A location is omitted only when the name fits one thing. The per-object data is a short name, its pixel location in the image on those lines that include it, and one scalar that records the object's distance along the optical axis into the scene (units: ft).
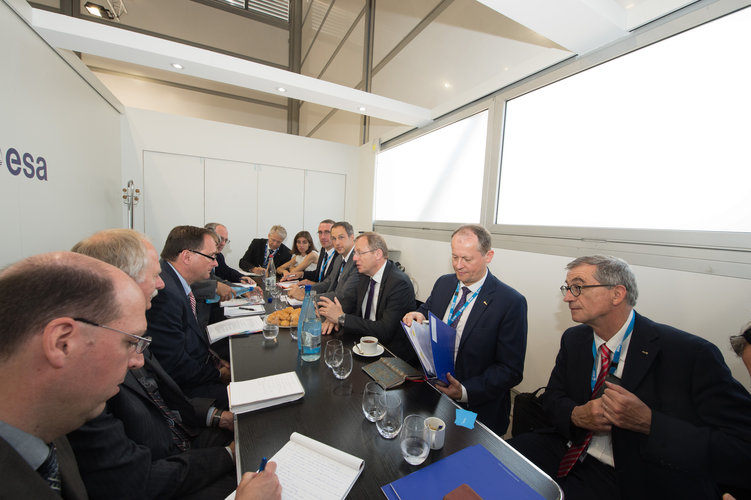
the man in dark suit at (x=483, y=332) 5.58
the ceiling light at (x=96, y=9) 13.62
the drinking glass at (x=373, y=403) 3.74
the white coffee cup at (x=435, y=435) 3.41
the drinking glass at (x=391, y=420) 3.61
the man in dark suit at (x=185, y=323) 5.61
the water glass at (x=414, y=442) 3.28
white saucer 5.69
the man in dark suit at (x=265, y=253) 15.94
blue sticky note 3.91
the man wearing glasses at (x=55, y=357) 2.15
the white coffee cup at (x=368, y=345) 5.77
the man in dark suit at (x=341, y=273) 9.25
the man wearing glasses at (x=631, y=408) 3.83
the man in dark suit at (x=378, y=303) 6.99
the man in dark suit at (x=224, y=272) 13.73
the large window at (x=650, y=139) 5.89
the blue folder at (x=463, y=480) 2.89
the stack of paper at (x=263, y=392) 3.98
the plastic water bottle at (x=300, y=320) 5.74
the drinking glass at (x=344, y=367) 4.88
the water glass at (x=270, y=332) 6.29
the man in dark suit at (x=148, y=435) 3.05
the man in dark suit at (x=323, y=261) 13.85
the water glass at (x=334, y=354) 4.95
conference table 3.16
